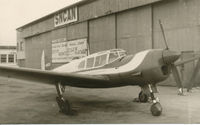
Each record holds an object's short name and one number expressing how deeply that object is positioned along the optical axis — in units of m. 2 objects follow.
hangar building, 17.14
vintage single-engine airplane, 7.76
